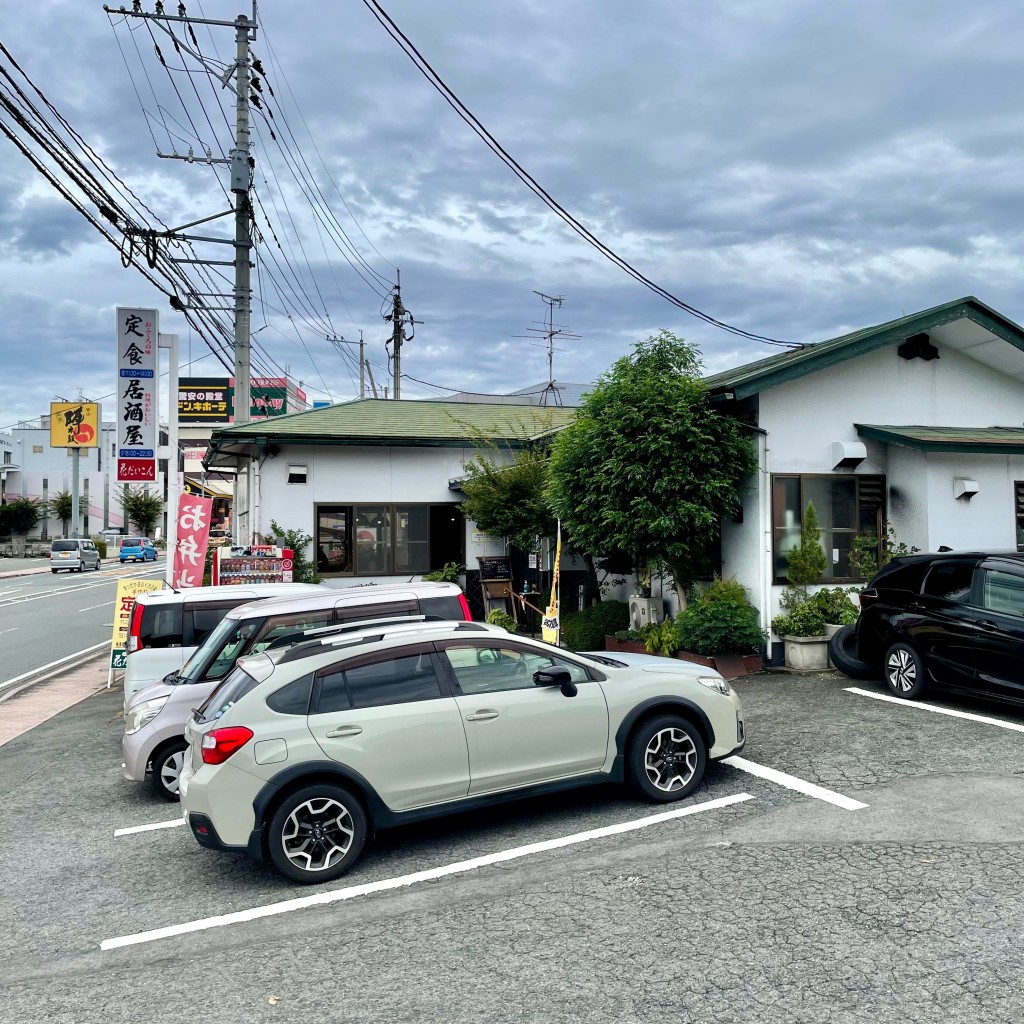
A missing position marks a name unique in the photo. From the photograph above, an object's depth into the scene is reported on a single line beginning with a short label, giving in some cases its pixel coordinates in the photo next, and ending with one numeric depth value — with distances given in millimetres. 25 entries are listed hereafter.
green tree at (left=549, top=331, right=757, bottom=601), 11008
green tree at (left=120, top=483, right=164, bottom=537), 82938
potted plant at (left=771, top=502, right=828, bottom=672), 11078
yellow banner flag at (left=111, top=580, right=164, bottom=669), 13133
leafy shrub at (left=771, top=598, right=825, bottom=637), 11109
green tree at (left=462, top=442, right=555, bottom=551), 15008
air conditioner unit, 12664
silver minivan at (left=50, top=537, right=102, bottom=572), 47750
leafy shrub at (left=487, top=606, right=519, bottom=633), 14531
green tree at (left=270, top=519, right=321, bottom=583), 15297
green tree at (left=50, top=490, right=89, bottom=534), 81750
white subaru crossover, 5250
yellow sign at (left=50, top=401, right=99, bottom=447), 69188
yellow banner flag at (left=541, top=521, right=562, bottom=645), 11531
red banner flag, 13750
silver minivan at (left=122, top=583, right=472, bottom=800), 7355
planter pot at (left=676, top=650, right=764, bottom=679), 11062
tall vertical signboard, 15070
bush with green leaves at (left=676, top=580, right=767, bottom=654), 10953
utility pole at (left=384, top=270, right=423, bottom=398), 39000
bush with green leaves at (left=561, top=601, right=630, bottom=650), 13508
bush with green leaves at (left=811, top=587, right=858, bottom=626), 11273
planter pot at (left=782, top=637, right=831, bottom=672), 11055
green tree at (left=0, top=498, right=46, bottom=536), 69750
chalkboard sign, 16078
